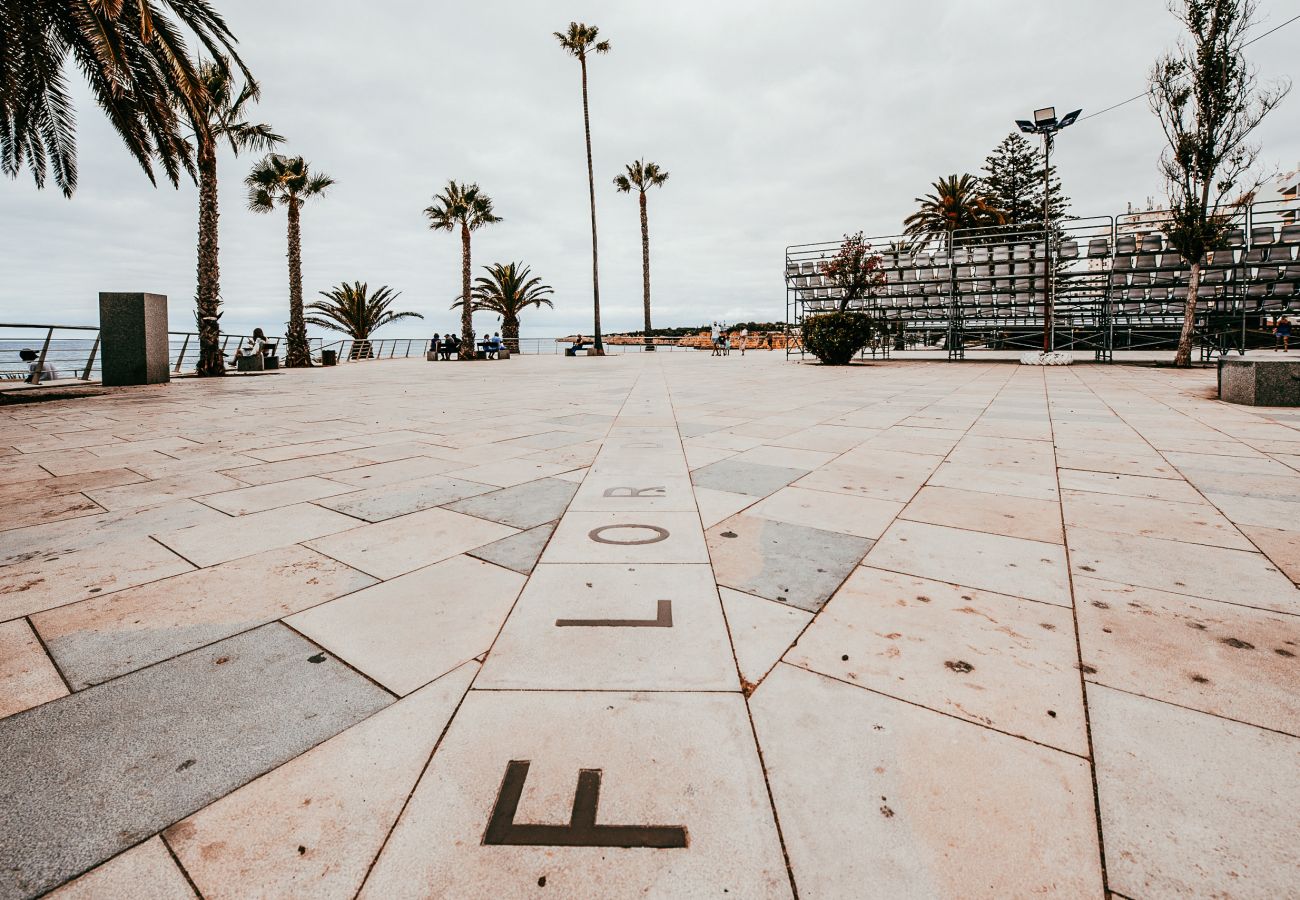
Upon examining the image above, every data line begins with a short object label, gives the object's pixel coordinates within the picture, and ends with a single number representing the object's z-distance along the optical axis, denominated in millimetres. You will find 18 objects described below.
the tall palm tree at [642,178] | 35906
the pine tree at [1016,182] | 35906
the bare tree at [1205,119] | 13000
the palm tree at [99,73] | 8930
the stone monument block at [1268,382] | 7270
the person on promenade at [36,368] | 14329
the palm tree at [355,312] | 34500
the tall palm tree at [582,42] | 29938
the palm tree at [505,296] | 36719
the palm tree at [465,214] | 29766
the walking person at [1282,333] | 17428
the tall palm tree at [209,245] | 16312
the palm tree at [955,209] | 33125
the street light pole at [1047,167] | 15539
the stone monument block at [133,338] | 12590
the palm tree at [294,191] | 24156
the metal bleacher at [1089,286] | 15750
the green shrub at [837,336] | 17203
